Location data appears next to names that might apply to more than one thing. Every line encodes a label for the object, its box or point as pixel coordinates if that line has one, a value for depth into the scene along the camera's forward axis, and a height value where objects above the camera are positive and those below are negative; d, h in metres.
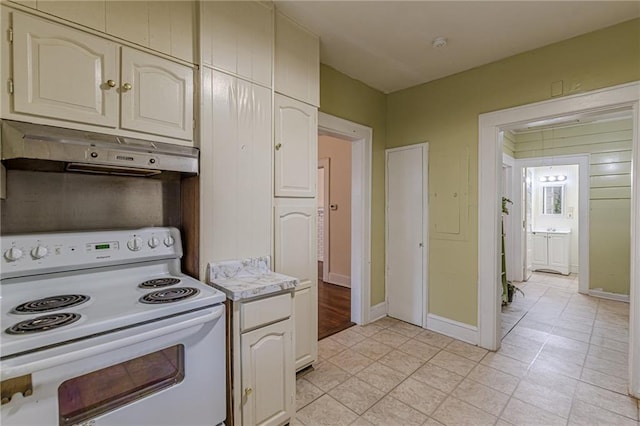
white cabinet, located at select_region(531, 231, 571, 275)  5.79 -0.86
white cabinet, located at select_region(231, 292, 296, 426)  1.53 -0.85
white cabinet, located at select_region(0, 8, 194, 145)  1.22 +0.61
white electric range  0.98 -0.47
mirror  6.20 +0.23
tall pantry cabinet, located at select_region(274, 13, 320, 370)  2.13 +0.32
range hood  1.19 +0.27
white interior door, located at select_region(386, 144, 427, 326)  3.29 -0.28
